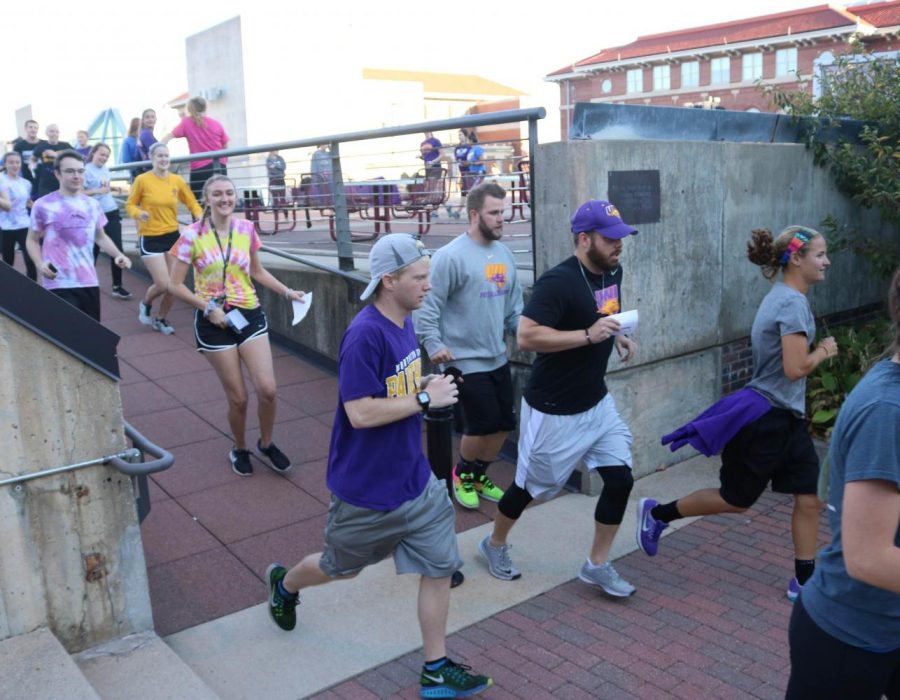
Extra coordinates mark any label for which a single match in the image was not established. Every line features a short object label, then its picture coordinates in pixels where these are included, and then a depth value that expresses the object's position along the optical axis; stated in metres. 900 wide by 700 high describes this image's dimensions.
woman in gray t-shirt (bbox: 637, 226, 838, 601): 4.32
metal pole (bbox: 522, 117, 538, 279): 5.77
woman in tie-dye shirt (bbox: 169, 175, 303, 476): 5.68
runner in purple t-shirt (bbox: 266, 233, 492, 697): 3.36
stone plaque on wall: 5.77
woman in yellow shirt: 8.77
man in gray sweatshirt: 5.27
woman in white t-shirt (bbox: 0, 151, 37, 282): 10.12
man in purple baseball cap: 4.22
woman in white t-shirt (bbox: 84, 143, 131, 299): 10.52
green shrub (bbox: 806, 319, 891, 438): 7.04
